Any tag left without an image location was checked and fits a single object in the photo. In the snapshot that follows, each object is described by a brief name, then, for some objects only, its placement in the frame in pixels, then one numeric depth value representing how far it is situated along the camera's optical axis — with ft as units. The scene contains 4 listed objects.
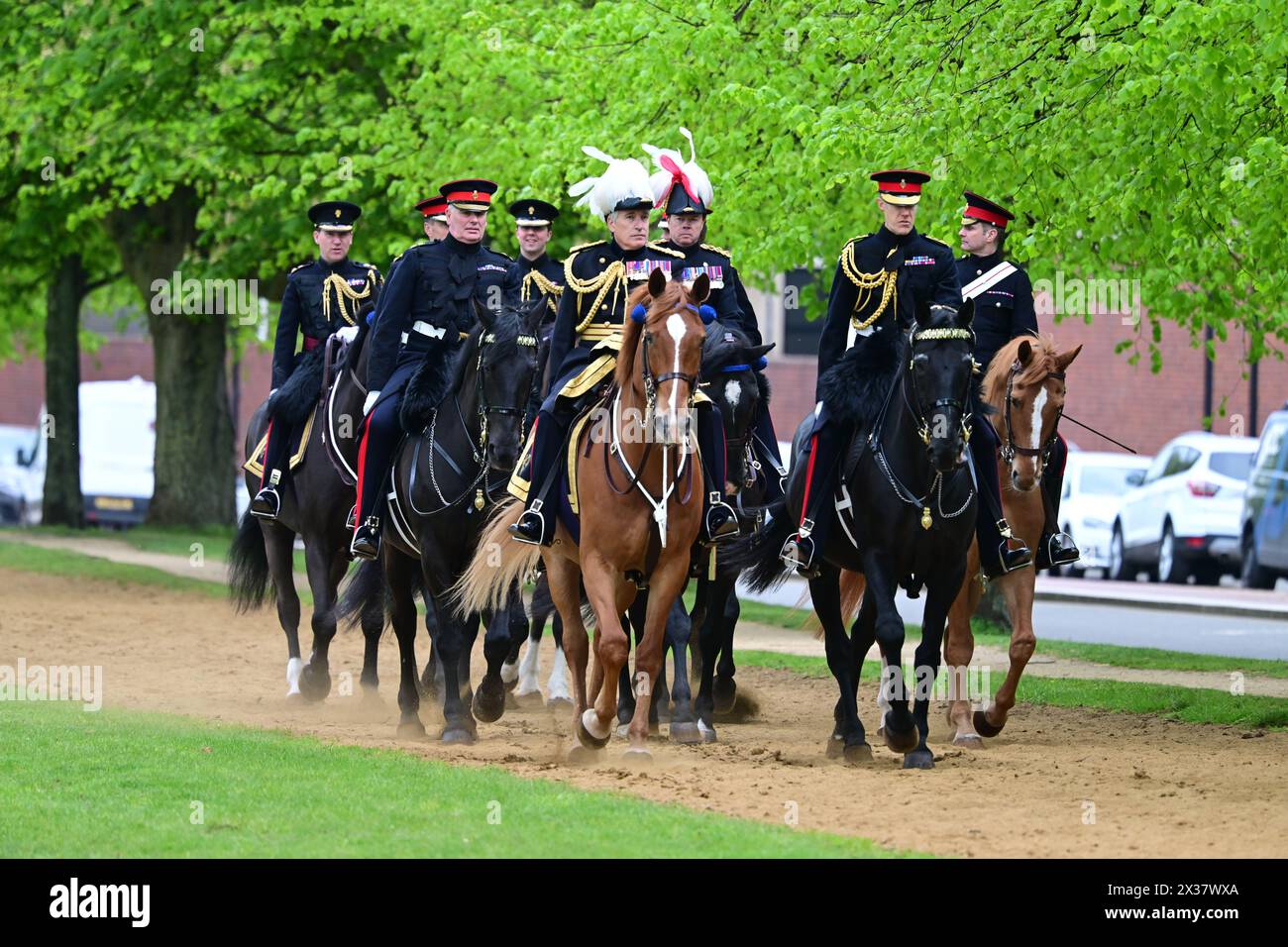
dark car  90.74
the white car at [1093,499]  115.14
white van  148.97
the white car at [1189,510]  102.78
